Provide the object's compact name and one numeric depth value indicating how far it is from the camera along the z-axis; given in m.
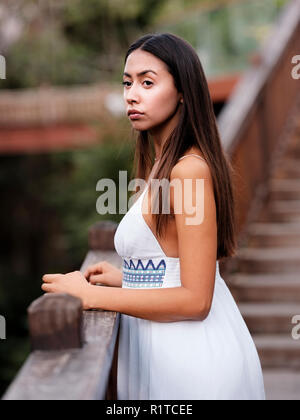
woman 2.40
